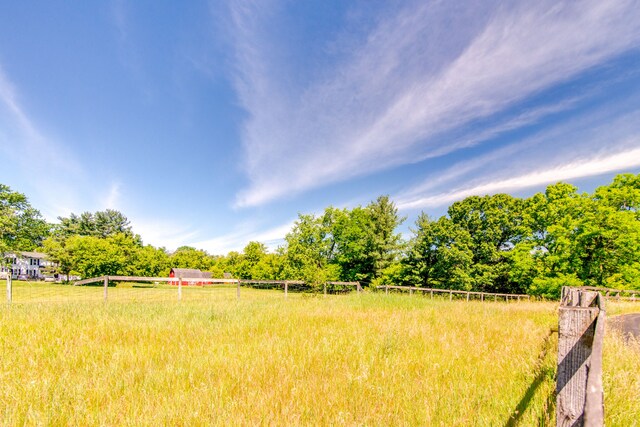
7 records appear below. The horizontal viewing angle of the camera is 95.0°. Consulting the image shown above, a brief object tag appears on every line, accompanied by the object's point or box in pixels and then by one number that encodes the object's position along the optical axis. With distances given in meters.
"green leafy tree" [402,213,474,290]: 31.38
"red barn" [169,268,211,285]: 75.38
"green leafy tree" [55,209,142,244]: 93.62
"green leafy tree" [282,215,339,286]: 43.31
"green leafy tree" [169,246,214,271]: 83.00
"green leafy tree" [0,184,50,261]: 43.82
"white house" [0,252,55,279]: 84.31
